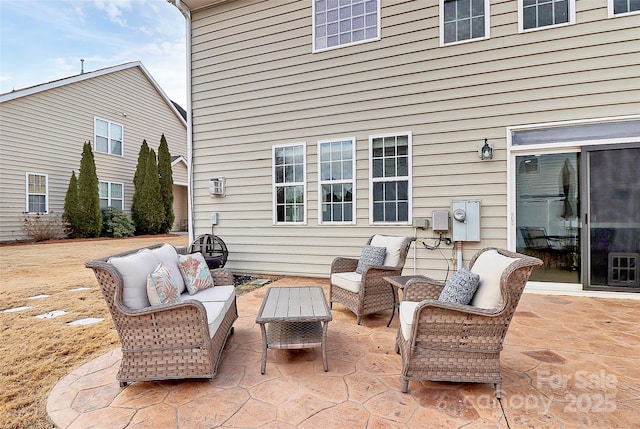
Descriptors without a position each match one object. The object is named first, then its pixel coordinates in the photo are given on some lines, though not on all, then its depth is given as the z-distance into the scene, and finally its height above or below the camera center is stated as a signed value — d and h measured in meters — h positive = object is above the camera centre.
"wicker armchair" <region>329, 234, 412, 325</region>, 3.48 -0.83
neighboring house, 10.18 +2.93
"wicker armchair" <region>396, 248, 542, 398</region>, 2.04 -0.86
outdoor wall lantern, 4.67 +0.86
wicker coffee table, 2.40 -0.80
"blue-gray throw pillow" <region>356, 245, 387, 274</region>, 3.77 -0.55
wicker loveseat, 2.13 -0.82
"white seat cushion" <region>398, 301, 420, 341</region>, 2.19 -0.77
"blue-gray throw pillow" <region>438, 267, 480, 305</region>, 2.22 -0.55
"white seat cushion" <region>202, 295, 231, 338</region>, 2.35 -0.80
